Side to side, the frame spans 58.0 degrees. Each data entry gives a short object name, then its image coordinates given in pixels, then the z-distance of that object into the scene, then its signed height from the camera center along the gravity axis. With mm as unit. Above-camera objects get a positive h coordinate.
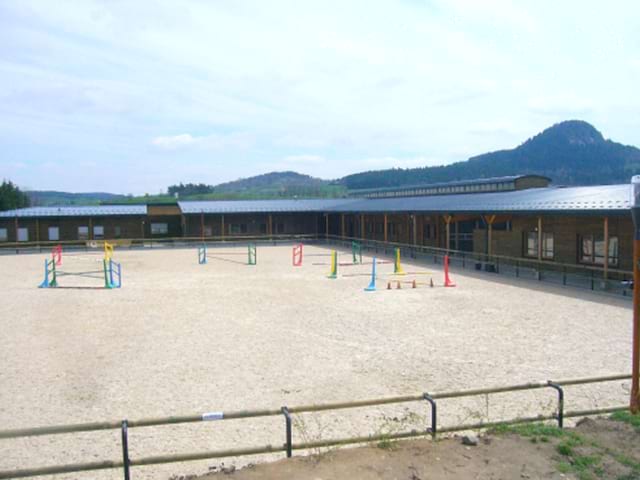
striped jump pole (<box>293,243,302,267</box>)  28647 -2464
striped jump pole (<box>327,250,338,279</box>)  23641 -2349
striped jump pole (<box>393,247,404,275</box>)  24281 -2371
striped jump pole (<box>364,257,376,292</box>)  19781 -2598
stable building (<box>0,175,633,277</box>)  20547 -441
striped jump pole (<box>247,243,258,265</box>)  29323 -2425
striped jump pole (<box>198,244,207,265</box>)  30200 -2391
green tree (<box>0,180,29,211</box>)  59562 +2509
